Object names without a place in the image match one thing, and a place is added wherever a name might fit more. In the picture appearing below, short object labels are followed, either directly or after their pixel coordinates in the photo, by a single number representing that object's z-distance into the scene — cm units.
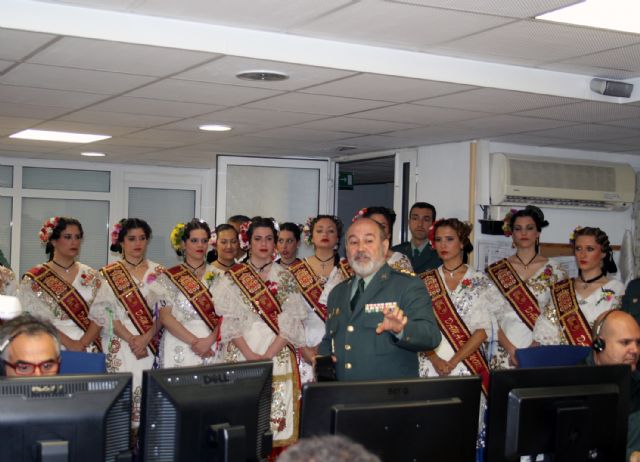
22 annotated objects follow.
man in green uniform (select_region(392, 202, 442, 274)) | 546
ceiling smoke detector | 345
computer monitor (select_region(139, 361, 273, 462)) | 176
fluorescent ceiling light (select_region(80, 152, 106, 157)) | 750
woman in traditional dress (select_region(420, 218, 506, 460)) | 438
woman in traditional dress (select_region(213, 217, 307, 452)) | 455
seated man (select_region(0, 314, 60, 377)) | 229
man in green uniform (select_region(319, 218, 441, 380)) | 300
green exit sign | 727
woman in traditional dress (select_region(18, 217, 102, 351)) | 494
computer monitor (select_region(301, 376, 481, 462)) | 171
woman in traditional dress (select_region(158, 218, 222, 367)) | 473
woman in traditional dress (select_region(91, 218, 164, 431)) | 487
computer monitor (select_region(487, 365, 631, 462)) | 188
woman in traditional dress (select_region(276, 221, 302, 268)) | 520
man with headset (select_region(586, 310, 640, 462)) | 261
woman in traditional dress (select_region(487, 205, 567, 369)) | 476
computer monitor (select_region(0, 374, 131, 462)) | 159
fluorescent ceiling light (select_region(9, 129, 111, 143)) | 594
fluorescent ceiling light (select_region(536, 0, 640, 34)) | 268
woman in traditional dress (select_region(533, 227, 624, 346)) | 440
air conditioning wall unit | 539
